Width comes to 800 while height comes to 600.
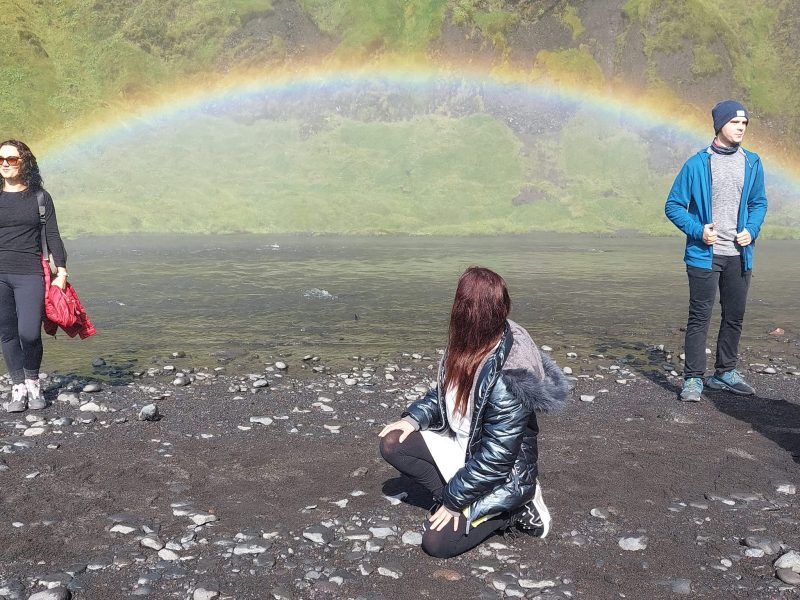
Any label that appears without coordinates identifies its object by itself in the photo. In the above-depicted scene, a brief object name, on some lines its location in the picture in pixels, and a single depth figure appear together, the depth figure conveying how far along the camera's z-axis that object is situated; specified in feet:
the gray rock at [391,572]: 18.35
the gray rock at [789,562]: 18.28
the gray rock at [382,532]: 20.59
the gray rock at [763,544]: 19.31
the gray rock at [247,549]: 19.43
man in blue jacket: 33.83
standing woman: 32.09
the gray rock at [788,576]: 17.65
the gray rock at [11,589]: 17.06
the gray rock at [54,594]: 16.89
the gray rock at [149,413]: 31.87
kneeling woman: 18.08
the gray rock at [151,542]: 19.58
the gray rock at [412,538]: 20.13
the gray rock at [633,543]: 19.77
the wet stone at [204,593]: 17.20
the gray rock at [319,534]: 20.17
